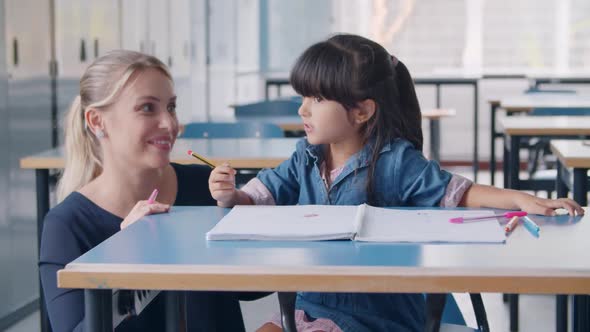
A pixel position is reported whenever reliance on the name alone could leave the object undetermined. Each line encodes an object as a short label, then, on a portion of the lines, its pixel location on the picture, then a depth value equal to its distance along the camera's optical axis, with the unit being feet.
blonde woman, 8.15
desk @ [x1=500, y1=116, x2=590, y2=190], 14.13
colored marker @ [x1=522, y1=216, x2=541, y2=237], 7.29
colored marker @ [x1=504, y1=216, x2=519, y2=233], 7.36
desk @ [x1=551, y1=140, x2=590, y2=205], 10.90
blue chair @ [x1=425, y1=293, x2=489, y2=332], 7.44
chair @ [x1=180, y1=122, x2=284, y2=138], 14.46
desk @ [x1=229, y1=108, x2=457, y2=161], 16.12
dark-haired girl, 8.42
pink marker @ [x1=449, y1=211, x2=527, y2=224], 7.56
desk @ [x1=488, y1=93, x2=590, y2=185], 20.28
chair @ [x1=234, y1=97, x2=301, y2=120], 18.94
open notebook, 7.12
